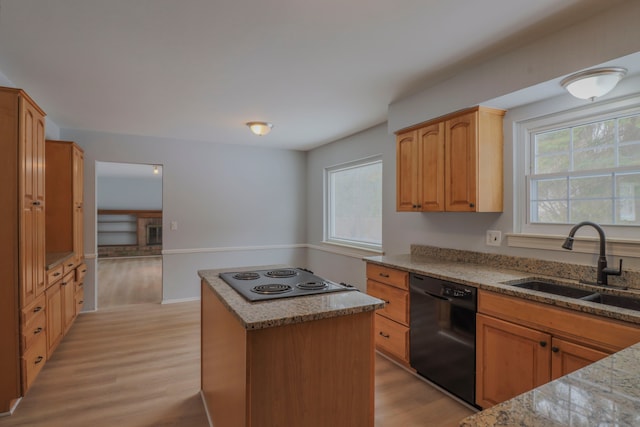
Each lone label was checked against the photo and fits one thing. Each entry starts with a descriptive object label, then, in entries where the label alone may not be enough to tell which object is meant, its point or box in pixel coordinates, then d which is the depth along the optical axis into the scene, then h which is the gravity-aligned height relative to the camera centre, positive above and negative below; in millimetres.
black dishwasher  2223 -856
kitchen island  1435 -673
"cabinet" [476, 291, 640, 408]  1604 -688
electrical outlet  2672 -198
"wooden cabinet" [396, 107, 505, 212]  2547 +402
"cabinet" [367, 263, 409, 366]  2756 -815
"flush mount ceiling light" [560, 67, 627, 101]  1853 +735
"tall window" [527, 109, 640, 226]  2051 +268
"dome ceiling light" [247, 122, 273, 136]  3923 +989
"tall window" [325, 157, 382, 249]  4383 +129
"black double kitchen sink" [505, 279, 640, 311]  1833 -479
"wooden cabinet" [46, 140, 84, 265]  3648 +179
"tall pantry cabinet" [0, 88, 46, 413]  2158 -208
